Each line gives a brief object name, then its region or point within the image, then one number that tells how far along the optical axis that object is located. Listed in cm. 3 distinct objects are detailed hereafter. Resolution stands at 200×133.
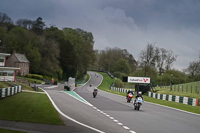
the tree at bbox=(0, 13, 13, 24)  12877
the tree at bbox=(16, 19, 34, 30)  14562
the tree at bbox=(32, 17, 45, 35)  13150
